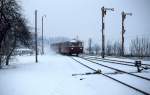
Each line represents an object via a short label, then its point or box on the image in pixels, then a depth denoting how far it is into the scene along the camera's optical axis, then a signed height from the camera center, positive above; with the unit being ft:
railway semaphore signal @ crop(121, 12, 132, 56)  157.69 +19.97
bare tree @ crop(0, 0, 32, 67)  82.38 +6.53
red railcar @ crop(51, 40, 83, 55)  168.88 +1.89
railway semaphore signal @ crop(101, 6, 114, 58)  145.75 +20.62
